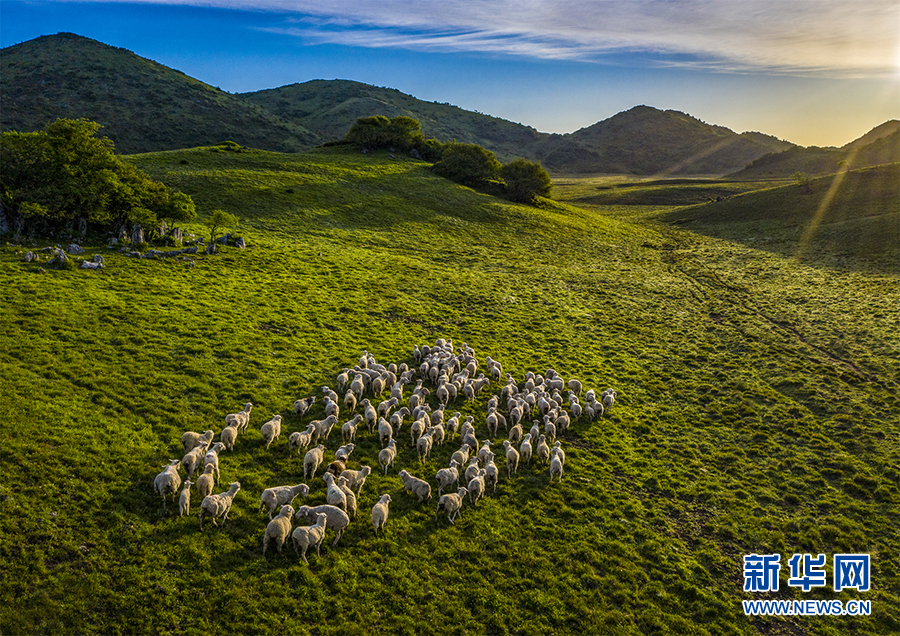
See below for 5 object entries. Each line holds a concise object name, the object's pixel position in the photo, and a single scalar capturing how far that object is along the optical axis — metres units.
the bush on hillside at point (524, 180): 89.19
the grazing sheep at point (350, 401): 21.04
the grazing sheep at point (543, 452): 19.44
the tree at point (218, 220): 42.91
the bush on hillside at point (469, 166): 91.94
